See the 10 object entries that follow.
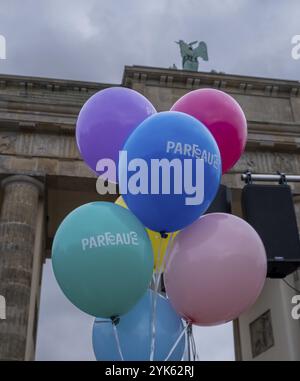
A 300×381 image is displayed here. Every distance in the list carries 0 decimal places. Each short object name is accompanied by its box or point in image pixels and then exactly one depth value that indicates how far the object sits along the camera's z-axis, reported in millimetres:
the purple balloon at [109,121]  5293
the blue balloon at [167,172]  4492
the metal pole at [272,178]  6341
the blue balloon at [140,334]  4672
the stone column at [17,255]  12672
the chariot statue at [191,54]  19688
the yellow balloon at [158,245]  4992
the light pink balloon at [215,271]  4488
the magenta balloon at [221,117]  5555
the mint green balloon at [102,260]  4281
